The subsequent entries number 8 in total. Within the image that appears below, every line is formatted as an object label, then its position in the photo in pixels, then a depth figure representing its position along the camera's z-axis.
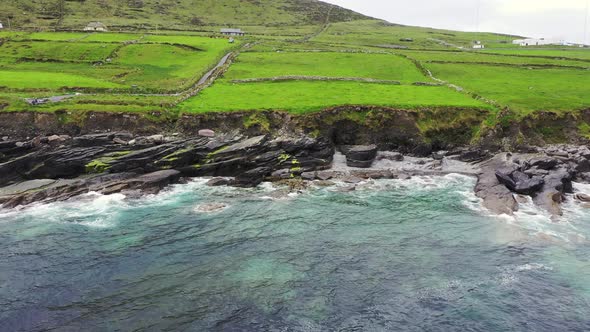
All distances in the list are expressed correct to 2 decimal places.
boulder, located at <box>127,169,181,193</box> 46.88
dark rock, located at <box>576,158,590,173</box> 53.44
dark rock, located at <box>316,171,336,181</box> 51.31
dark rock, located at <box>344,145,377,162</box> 55.34
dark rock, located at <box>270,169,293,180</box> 50.69
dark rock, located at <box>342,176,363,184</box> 50.47
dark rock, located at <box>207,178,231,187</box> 49.00
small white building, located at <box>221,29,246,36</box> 185.96
